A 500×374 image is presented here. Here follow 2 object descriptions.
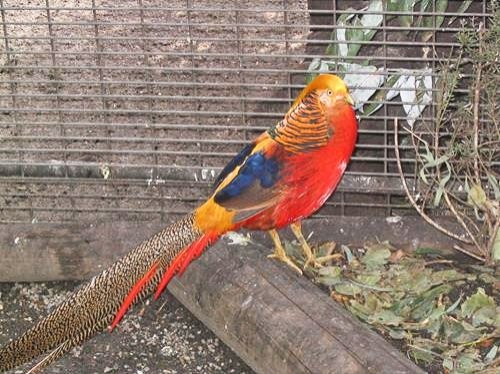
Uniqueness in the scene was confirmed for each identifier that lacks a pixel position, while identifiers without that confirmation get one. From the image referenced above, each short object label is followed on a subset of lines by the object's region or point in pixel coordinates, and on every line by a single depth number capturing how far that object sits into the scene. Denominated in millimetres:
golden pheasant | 3516
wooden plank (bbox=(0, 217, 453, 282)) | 4148
